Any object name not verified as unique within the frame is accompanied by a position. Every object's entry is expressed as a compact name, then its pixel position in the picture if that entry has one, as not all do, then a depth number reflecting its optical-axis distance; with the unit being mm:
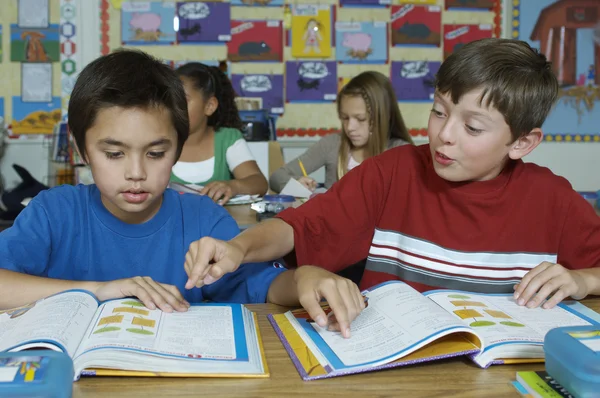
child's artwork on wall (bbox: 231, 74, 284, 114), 3936
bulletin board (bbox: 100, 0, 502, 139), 3877
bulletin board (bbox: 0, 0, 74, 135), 3756
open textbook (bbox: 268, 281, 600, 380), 696
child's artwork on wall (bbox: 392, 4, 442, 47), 4004
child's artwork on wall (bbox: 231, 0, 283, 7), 3887
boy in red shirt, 1085
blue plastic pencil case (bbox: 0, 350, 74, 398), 533
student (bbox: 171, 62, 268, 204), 2541
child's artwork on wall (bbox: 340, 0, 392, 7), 3967
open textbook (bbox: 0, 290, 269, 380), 658
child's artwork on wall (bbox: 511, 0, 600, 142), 3980
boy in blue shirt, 1066
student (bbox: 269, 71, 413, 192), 2656
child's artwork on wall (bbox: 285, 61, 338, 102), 3971
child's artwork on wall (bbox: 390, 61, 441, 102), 4031
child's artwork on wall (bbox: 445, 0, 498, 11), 4035
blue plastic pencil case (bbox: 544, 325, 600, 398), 569
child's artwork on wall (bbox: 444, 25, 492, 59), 4051
